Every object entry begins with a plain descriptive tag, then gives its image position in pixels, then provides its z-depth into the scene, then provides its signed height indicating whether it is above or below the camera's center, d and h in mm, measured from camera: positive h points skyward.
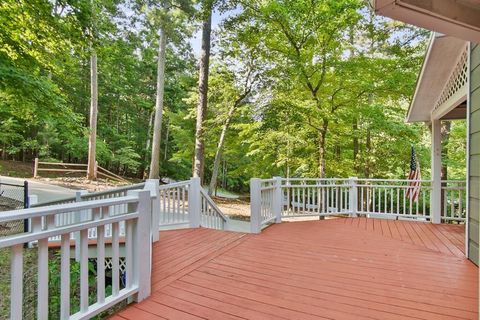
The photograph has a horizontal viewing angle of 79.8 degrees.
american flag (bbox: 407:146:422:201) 5918 -268
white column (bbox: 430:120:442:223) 5840 -118
